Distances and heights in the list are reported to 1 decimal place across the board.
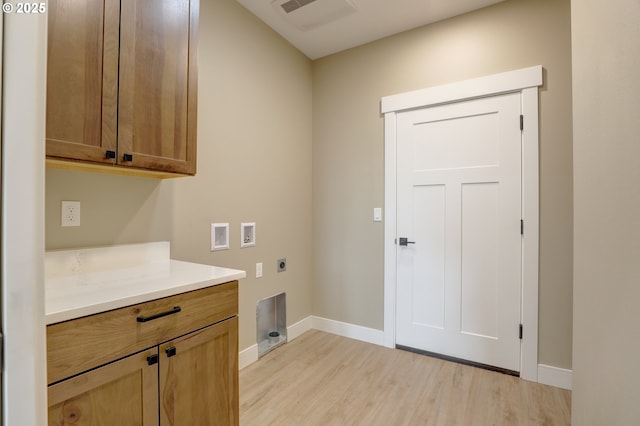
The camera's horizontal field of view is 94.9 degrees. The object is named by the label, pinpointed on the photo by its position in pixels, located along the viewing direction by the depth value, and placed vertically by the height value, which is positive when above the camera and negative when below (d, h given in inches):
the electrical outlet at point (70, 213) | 53.1 +0.2
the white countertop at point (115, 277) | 37.5 -11.0
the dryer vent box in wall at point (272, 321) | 98.0 -37.4
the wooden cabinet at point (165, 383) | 35.6 -24.0
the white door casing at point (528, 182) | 80.4 +9.2
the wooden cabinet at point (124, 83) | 42.3 +21.8
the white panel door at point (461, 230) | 84.0 -4.4
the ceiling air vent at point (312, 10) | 84.9 +61.3
